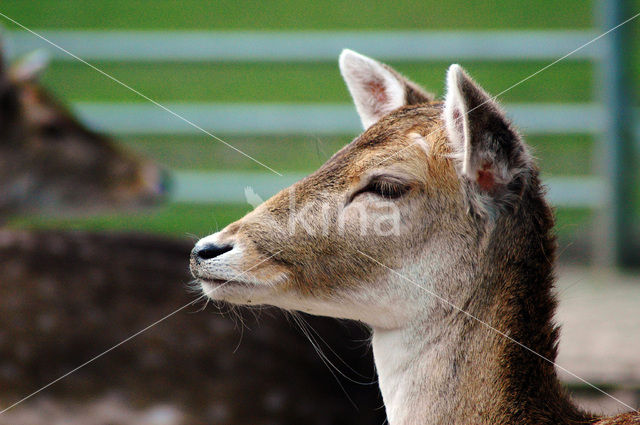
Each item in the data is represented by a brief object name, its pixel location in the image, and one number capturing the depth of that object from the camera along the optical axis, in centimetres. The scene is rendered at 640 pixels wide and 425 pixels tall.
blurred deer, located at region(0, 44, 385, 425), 729
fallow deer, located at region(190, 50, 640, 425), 465
